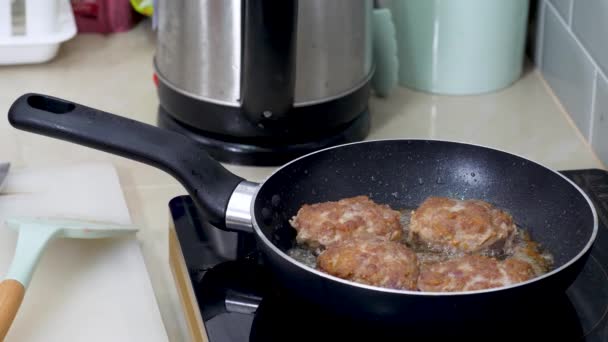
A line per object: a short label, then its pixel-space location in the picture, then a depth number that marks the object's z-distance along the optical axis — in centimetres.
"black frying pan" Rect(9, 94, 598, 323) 96
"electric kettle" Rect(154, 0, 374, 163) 121
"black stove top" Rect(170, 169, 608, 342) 98
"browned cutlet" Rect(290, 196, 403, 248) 108
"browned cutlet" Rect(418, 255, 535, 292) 100
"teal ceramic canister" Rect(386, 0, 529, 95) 140
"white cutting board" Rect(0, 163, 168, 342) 107
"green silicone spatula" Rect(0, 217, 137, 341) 102
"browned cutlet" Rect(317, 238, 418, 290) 101
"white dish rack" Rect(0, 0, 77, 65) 148
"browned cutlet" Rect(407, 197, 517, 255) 108
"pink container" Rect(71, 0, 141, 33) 159
